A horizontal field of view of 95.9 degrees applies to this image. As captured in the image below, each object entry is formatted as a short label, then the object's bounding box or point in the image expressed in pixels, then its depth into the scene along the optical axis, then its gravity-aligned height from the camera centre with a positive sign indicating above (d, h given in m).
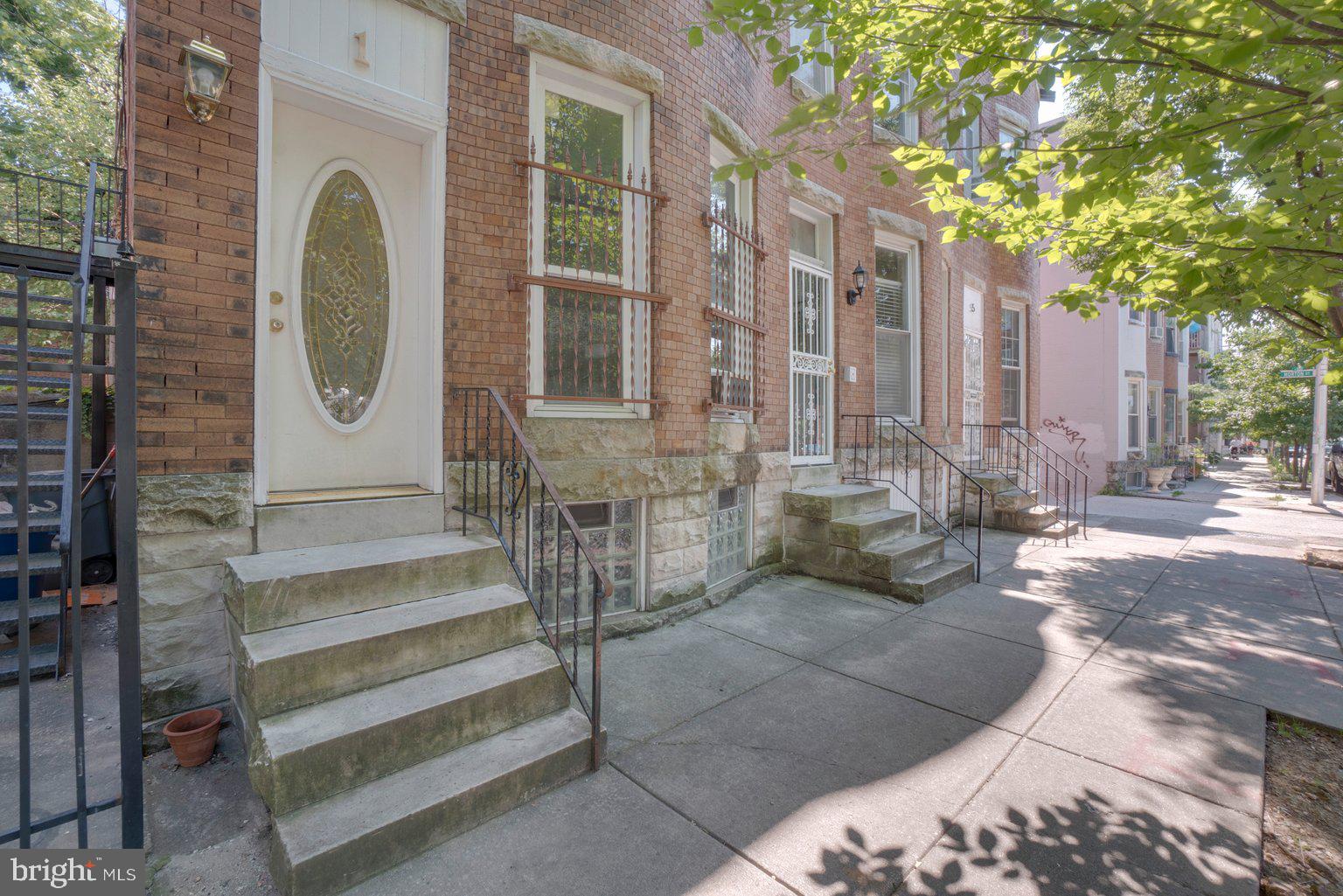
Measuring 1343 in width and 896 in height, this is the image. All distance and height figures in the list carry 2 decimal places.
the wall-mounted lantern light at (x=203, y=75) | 3.01 +1.86
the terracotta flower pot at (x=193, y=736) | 2.82 -1.38
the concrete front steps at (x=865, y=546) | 5.69 -0.99
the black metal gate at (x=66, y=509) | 1.89 -0.33
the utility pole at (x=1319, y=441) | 13.27 +0.24
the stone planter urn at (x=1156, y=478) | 15.82 -0.74
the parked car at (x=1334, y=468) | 16.58 -0.46
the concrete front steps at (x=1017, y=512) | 8.85 -0.96
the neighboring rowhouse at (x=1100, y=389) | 15.09 +1.57
